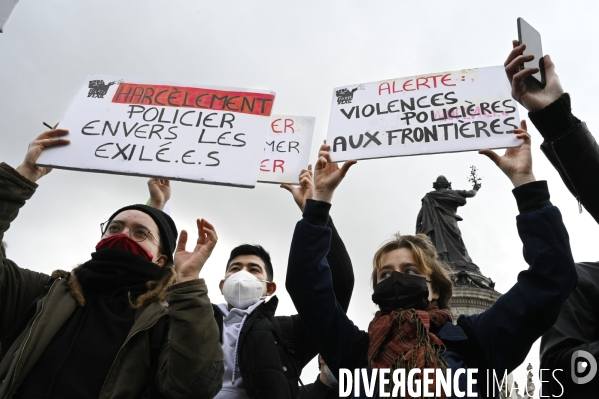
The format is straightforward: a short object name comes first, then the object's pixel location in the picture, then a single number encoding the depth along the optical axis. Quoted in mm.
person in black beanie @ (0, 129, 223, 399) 2451
